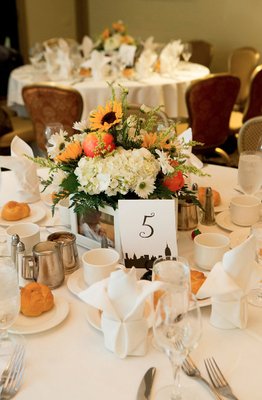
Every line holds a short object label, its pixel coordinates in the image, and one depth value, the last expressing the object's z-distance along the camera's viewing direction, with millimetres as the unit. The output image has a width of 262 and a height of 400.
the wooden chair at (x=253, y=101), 4336
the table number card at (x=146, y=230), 1358
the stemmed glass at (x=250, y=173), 1765
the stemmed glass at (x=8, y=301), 1080
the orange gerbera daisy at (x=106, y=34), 4661
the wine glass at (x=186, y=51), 4671
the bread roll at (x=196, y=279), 1257
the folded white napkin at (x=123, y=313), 1071
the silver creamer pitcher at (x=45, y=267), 1319
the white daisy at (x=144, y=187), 1388
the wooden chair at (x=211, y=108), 3822
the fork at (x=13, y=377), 985
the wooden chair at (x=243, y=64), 5498
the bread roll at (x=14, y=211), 1753
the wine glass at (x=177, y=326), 917
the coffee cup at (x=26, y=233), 1498
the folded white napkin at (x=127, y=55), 4375
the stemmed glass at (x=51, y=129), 2062
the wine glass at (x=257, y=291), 1274
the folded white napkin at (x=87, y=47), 4855
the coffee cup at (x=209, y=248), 1391
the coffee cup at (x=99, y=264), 1290
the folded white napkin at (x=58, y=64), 4328
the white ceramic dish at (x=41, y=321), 1173
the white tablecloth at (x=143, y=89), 3990
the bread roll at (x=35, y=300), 1213
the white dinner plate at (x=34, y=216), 1750
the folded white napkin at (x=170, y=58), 4414
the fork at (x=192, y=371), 985
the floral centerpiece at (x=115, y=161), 1388
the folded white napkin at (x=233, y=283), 1146
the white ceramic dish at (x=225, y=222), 1669
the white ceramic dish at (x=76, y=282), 1327
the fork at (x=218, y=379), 975
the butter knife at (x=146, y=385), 973
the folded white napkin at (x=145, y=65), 4250
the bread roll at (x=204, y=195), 1780
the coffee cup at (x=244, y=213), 1675
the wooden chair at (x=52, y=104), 3596
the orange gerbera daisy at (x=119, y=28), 4758
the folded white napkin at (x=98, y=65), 4199
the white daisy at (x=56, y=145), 1526
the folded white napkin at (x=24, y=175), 1921
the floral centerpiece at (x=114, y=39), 4566
